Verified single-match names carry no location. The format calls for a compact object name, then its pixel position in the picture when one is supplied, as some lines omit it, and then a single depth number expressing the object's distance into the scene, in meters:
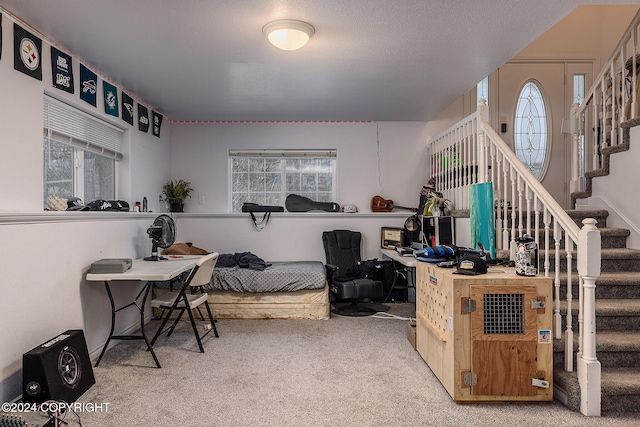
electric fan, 3.69
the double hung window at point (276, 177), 5.49
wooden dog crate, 2.33
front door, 5.31
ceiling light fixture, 2.51
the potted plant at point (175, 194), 5.07
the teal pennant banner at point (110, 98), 3.61
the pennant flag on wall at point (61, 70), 2.86
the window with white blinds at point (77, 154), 3.02
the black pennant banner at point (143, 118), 4.37
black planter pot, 5.15
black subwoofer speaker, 2.20
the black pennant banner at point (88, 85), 3.22
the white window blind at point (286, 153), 5.44
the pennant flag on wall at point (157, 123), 4.80
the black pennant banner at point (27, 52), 2.48
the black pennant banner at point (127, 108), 3.96
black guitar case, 5.29
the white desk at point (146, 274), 2.83
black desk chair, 4.34
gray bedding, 4.25
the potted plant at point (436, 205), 4.34
